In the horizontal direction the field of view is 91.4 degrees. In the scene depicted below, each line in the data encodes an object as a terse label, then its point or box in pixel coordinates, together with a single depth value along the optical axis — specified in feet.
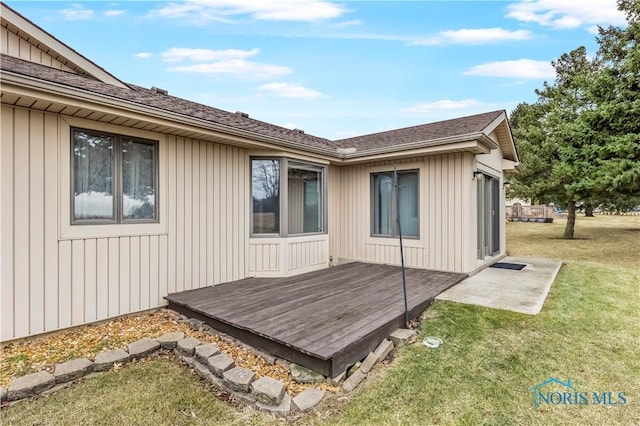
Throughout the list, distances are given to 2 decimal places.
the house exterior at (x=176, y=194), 11.36
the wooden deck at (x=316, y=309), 9.78
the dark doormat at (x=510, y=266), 23.31
